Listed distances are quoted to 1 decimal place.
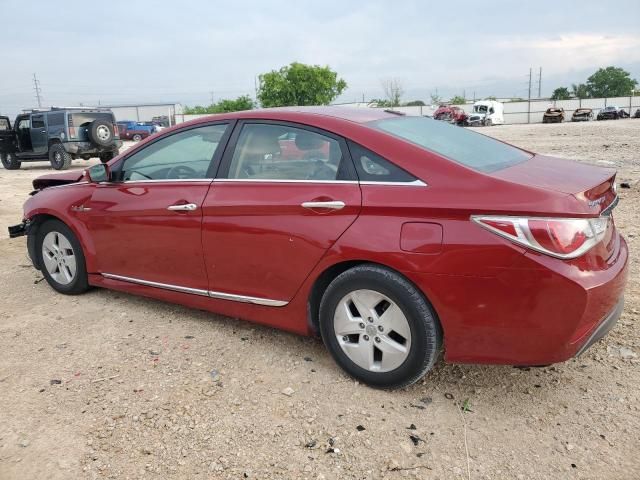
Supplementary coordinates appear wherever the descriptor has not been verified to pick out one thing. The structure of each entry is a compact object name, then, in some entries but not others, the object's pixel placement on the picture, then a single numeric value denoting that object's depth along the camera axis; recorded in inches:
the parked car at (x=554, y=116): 1781.5
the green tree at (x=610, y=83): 3405.5
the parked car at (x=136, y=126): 1585.9
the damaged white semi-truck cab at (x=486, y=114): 1788.9
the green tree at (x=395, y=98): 3259.6
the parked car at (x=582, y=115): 1847.9
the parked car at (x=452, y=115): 1785.2
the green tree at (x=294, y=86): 2380.7
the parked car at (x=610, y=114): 1870.1
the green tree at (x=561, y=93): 3435.0
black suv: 633.0
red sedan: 93.8
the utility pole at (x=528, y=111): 2148.9
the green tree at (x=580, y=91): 3525.3
